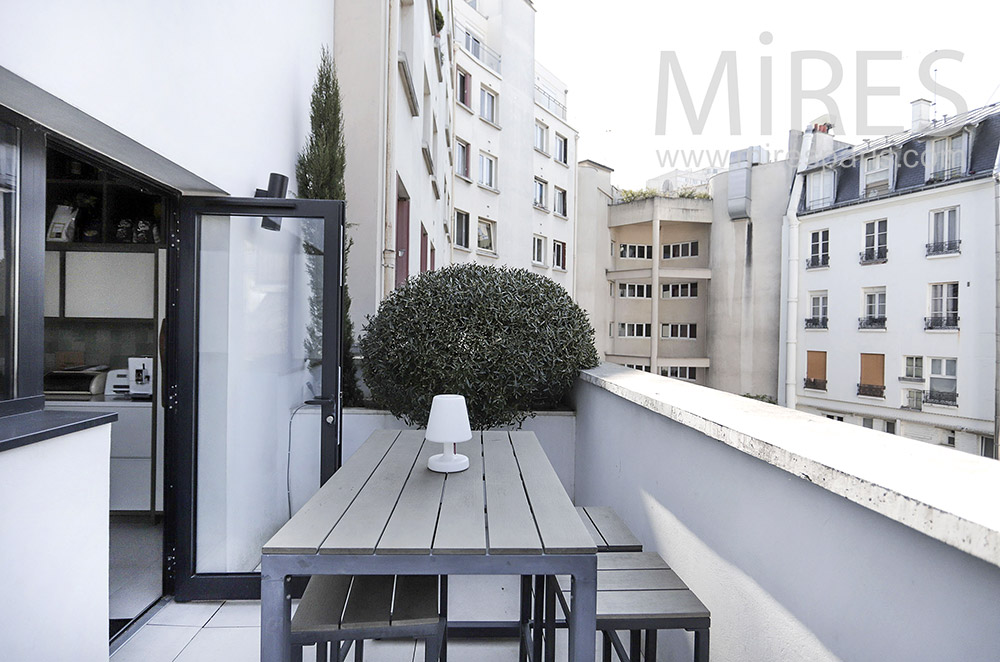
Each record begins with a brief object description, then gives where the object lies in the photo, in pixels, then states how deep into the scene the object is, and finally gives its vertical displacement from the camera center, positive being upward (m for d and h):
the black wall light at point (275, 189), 2.82 +0.73
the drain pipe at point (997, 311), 25.27 +1.16
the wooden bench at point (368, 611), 1.39 -0.74
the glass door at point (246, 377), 2.65 -0.23
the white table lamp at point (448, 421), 1.75 -0.28
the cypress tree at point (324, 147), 3.63 +1.20
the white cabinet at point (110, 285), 3.86 +0.30
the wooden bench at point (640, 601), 1.40 -0.71
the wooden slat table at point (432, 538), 1.27 -0.49
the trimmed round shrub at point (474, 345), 3.63 -0.08
